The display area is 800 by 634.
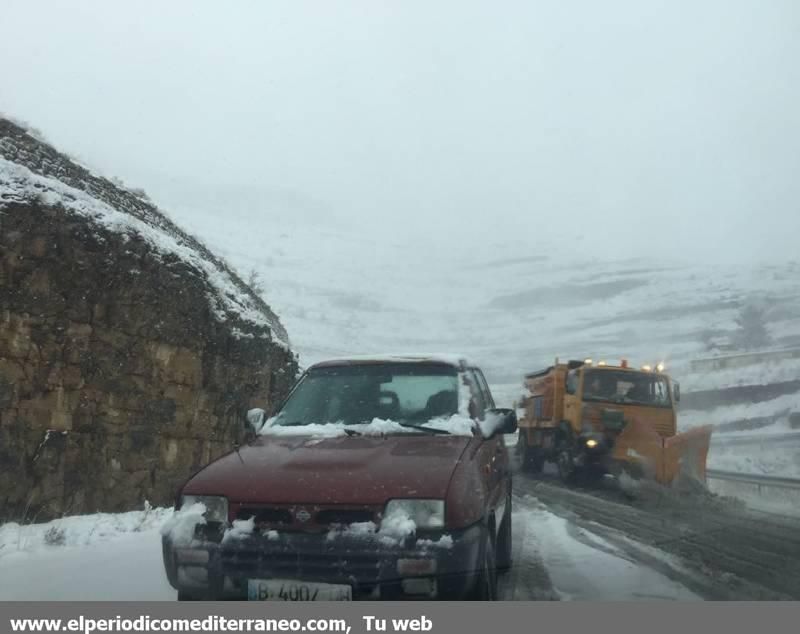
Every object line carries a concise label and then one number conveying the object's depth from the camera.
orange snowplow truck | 13.02
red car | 3.57
